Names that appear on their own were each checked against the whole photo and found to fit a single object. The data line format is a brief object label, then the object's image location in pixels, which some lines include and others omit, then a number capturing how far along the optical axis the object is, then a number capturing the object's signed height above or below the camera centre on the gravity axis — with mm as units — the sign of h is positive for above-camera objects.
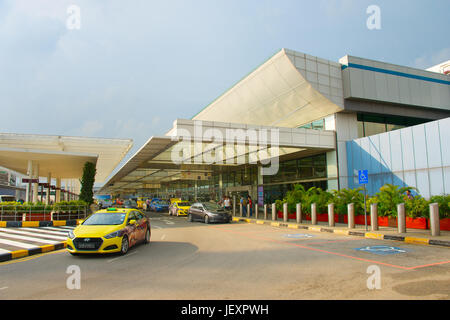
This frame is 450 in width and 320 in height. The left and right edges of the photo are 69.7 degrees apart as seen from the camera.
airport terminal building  19297 +4224
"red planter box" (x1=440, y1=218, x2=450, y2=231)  13797 -1456
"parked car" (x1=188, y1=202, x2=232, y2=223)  21719 -1381
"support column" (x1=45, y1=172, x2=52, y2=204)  37094 +1675
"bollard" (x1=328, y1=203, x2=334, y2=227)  17234 -1190
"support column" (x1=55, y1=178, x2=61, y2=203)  43366 +946
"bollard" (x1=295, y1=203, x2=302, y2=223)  19836 -1227
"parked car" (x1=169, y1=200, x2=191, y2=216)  31031 -1369
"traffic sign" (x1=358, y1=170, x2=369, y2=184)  14758 +689
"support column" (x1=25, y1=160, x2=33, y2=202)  24903 +2081
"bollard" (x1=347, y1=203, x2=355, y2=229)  16016 -1316
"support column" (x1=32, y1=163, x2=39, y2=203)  28250 +900
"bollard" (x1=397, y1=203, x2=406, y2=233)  13484 -1141
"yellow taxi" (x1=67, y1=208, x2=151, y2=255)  9047 -1123
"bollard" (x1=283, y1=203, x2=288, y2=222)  21450 -1313
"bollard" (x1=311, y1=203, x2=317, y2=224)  18594 -1159
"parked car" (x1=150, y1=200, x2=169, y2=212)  41938 -1549
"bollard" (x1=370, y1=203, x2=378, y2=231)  14663 -1159
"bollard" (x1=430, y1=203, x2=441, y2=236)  12295 -1132
